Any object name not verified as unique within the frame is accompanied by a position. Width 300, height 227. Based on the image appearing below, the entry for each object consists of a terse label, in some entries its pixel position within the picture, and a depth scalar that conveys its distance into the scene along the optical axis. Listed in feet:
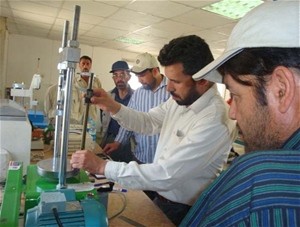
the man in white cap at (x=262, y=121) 1.27
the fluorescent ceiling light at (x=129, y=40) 20.37
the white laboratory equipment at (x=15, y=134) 4.47
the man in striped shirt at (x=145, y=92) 8.27
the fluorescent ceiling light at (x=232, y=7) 10.62
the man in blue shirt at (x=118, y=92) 10.48
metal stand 3.05
